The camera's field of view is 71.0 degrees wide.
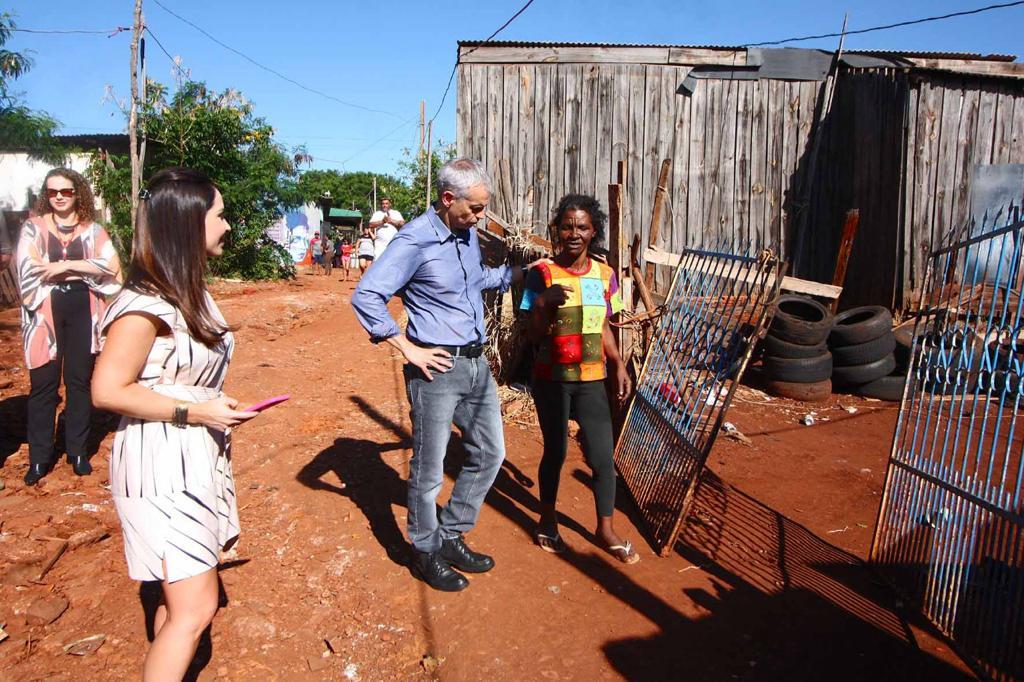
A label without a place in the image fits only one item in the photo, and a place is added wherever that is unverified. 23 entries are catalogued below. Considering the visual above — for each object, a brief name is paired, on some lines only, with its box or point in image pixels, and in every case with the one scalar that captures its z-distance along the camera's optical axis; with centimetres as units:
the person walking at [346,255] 2065
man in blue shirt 311
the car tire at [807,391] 736
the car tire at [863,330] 741
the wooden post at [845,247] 749
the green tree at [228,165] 1677
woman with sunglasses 430
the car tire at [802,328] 731
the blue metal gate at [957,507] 279
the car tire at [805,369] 736
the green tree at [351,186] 5362
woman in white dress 202
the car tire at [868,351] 745
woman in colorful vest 368
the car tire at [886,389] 745
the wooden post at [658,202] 575
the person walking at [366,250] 1634
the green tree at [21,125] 1475
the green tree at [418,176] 3130
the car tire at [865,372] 750
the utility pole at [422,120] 3266
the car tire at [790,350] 741
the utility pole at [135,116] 1495
